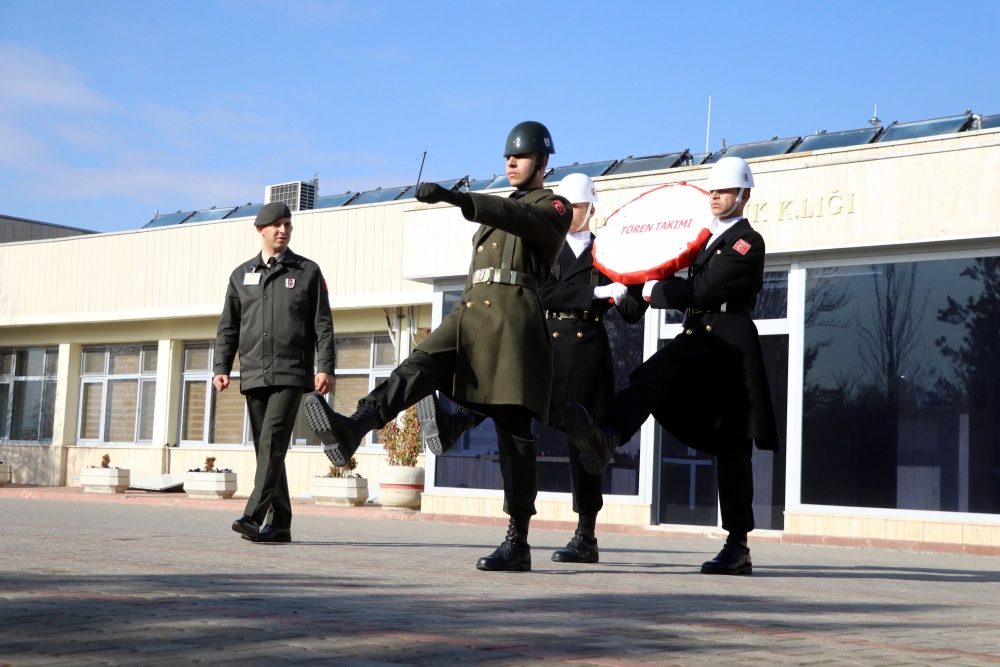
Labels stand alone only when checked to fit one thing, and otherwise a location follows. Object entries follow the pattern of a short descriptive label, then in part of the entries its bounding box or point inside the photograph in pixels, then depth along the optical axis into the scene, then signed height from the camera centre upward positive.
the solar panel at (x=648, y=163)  17.52 +4.13
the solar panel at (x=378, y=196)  22.45 +4.44
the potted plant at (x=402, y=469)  17.16 -0.45
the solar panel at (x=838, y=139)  15.48 +4.03
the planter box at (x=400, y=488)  17.14 -0.70
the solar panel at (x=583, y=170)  18.58 +4.21
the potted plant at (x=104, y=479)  21.17 -0.93
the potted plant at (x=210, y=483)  19.55 -0.86
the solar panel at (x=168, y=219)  26.27 +4.46
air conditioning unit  24.70 +4.79
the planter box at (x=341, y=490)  17.81 -0.81
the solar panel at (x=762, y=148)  16.52 +4.09
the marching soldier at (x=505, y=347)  5.59 +0.44
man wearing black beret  7.72 +0.55
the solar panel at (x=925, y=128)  14.34 +3.95
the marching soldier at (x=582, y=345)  6.83 +0.55
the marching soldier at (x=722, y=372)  6.47 +0.40
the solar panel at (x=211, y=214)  25.77 +4.51
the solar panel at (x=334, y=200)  23.94 +4.62
